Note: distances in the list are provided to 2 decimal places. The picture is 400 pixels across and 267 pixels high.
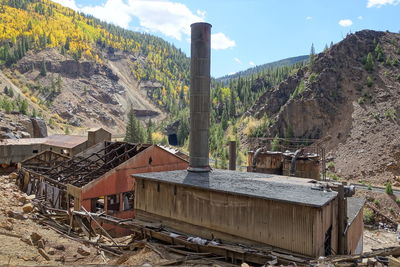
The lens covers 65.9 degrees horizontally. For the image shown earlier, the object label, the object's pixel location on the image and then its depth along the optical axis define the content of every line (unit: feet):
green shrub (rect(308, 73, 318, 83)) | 199.56
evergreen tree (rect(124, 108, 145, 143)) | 203.55
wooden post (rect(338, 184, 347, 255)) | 47.85
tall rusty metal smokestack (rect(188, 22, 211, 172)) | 69.00
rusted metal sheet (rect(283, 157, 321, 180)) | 93.20
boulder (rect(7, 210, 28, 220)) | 58.15
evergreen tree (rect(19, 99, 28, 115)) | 208.61
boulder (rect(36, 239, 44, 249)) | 46.55
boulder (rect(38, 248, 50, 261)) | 42.96
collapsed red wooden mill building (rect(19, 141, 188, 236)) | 72.02
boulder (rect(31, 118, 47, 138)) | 178.29
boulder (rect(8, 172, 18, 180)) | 101.54
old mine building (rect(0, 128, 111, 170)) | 120.00
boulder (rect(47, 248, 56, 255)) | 46.39
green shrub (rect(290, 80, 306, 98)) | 200.43
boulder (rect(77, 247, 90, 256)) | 49.21
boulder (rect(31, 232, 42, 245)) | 47.82
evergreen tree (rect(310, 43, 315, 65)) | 219.82
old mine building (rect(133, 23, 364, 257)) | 41.75
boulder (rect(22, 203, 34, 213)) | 65.41
